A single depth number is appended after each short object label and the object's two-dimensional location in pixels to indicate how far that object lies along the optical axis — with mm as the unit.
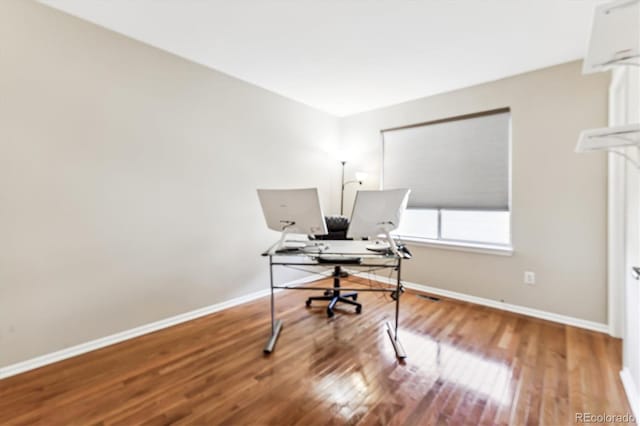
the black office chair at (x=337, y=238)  3084
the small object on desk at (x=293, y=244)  2469
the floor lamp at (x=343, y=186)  4401
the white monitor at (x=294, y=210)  2066
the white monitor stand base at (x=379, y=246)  2414
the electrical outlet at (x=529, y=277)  2879
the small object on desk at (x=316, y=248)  2338
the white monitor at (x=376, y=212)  2051
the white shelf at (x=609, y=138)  1188
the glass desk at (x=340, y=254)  2215
